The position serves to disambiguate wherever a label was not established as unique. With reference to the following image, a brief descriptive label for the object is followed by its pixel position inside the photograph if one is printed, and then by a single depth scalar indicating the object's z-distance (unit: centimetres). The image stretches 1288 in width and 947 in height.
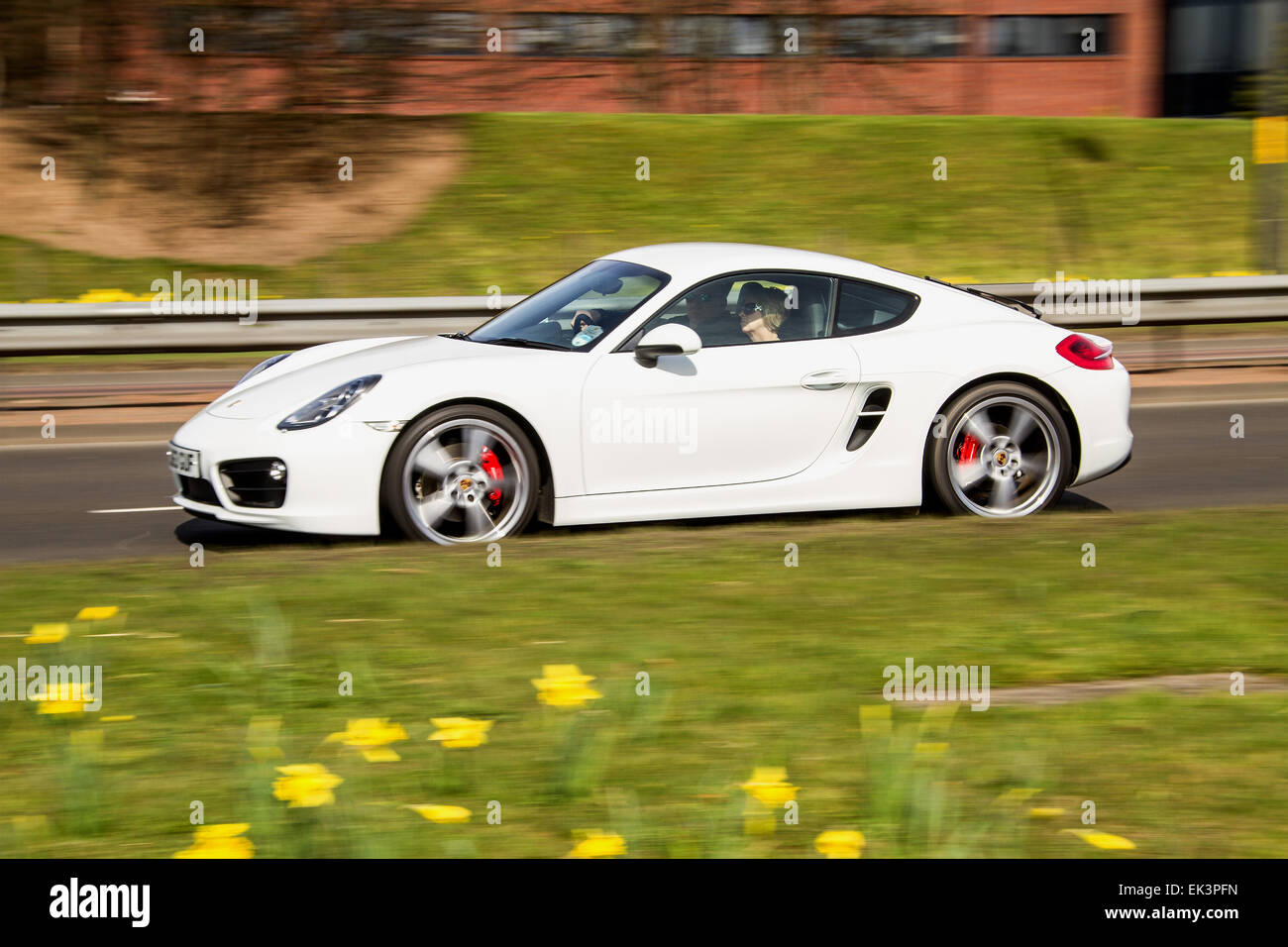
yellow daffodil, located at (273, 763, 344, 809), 328
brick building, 2048
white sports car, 677
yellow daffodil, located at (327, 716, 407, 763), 351
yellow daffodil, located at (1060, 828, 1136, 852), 347
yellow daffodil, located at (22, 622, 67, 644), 453
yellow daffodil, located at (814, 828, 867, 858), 319
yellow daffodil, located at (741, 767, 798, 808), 346
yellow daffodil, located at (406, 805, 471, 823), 347
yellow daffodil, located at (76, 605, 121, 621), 489
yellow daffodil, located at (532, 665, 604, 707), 386
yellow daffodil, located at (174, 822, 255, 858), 311
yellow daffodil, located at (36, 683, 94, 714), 405
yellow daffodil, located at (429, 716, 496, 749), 363
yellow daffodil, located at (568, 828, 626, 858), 315
